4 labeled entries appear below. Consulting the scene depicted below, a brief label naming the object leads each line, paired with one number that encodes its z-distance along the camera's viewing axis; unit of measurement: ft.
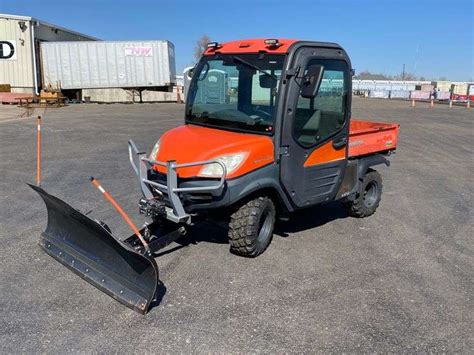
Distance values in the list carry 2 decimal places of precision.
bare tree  220.68
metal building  89.76
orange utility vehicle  13.91
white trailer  96.37
